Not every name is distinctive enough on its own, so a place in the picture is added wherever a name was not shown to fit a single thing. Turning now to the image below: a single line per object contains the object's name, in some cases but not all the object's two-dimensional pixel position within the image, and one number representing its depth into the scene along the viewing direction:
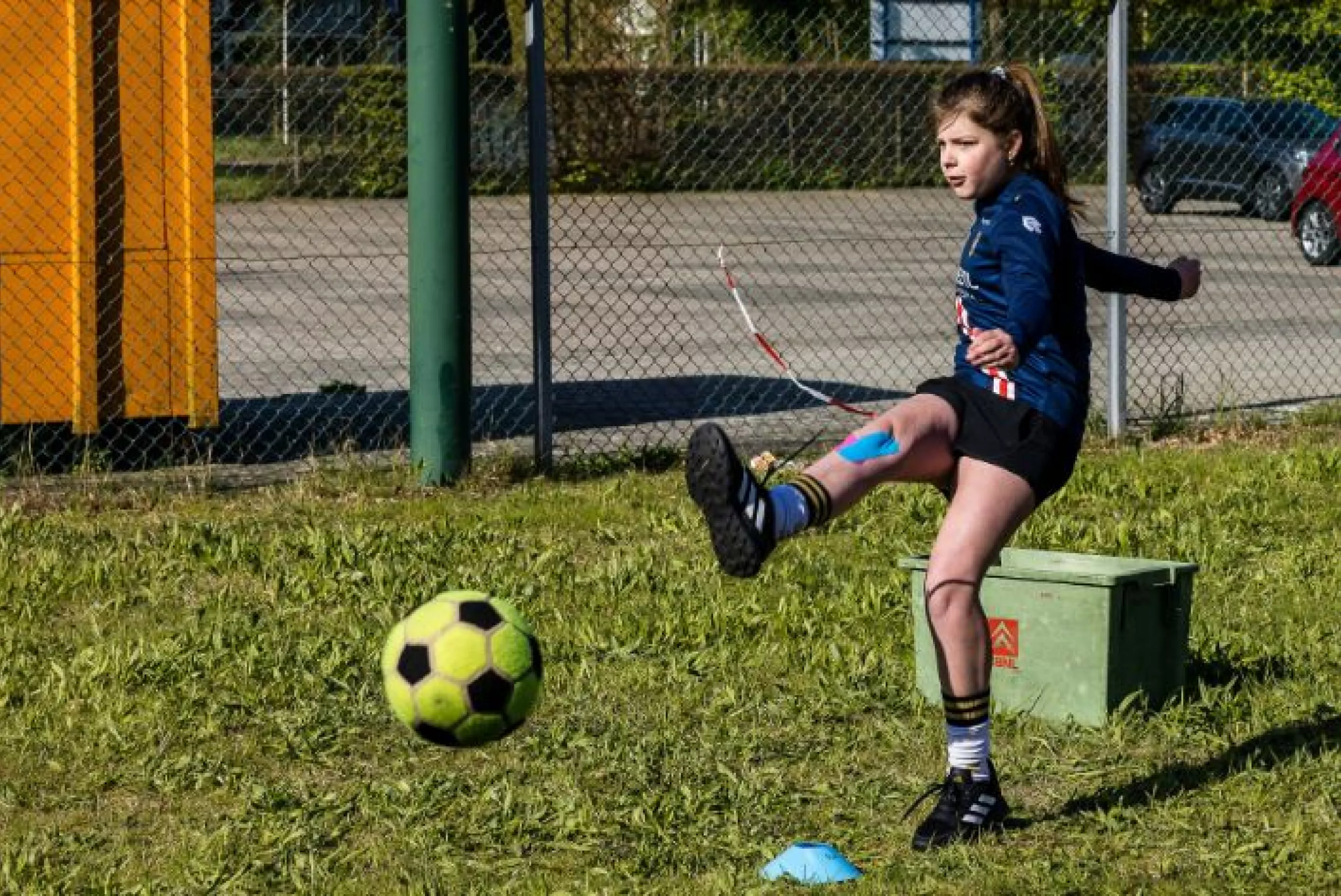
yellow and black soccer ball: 9.28
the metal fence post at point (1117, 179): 20.94
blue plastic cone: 9.41
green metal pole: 18.22
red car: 36.19
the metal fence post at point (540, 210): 18.77
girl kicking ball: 9.62
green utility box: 11.50
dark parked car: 41.94
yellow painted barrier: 18.87
